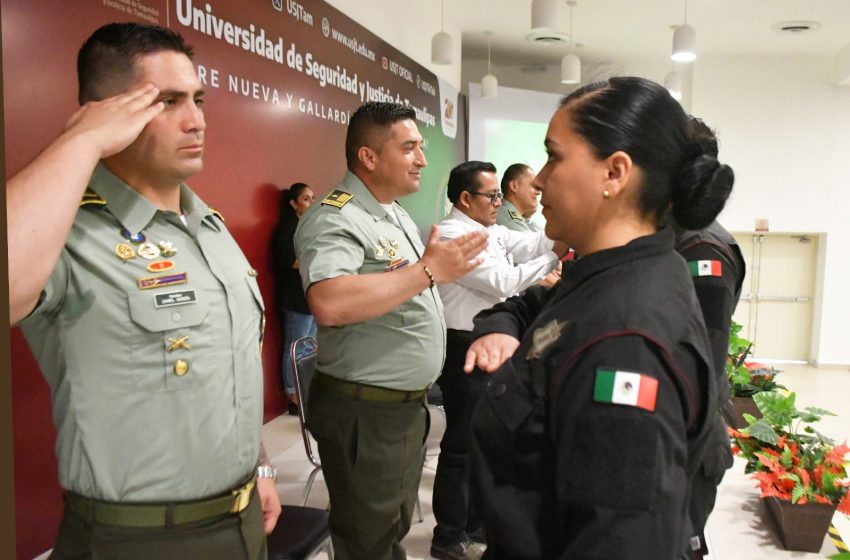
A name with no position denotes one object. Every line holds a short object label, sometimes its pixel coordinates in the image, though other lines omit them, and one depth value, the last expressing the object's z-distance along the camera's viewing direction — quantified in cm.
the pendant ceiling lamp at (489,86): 721
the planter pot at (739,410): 348
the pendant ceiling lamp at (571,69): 663
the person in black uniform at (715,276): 167
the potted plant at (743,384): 357
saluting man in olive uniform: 111
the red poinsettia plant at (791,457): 229
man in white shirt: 276
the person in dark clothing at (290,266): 418
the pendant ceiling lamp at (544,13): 484
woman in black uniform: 82
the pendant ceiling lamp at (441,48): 601
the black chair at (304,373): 252
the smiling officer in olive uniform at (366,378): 197
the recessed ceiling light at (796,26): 720
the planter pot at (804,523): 221
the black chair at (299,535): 183
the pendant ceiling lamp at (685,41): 568
